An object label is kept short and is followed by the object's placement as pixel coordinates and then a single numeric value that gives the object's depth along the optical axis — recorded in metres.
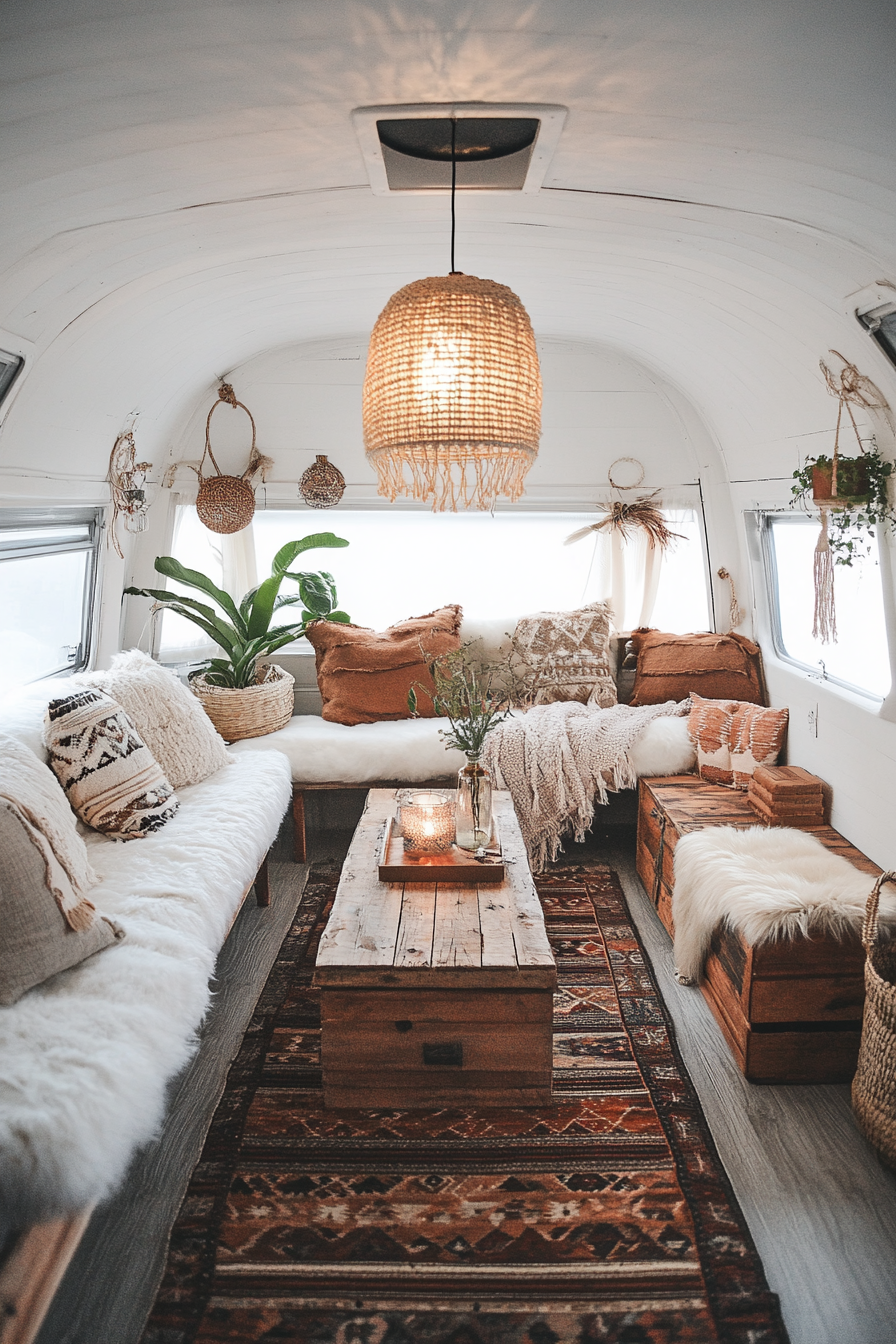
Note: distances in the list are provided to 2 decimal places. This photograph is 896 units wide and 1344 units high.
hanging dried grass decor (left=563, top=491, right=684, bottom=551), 5.04
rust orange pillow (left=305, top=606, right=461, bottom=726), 4.64
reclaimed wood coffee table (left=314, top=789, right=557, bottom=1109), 2.38
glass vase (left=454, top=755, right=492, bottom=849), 3.06
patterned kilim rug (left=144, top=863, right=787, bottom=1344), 1.84
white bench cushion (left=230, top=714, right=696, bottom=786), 4.28
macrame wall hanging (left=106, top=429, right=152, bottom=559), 4.04
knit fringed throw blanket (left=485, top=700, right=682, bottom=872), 4.21
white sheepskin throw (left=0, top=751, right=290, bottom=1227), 1.64
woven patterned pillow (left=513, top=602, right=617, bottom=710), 4.76
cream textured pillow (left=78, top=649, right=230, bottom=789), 3.56
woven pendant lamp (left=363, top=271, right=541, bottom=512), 2.16
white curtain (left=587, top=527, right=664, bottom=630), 5.12
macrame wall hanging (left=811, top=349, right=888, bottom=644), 2.84
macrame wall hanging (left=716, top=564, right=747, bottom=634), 4.84
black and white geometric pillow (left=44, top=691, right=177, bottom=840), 3.01
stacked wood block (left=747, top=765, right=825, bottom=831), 3.53
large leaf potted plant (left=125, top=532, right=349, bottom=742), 4.38
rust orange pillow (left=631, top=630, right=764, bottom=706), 4.58
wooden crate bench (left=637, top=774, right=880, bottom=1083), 2.57
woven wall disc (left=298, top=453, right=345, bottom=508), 4.93
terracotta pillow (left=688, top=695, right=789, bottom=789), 4.09
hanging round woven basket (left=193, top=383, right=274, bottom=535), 4.78
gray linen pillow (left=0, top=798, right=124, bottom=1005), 2.10
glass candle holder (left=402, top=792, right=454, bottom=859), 2.99
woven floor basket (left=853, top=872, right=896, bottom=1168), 2.24
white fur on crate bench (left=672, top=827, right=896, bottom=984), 2.58
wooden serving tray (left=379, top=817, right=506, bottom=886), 2.88
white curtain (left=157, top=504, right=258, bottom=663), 5.06
